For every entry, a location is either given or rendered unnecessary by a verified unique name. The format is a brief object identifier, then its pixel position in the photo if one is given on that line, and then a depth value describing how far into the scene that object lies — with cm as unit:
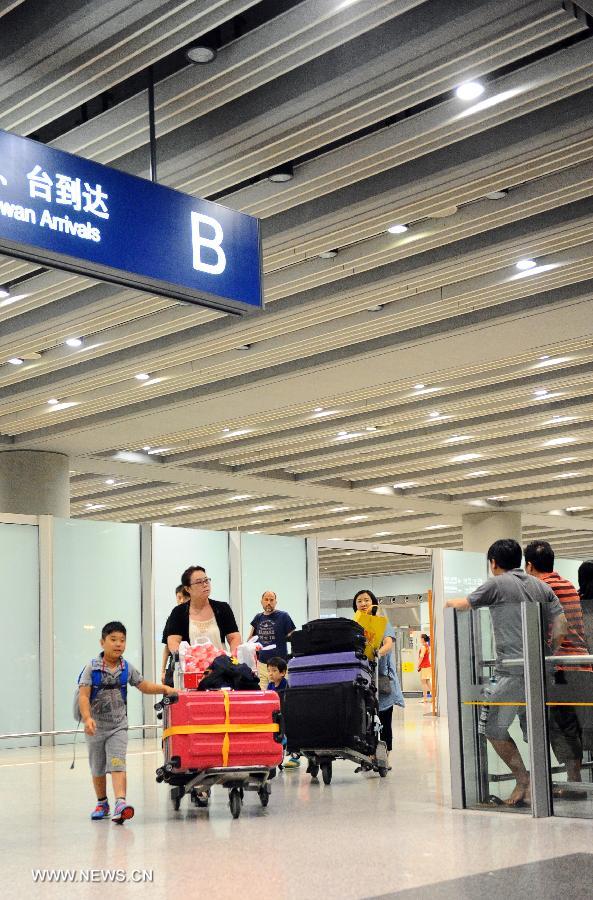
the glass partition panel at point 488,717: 687
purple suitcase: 877
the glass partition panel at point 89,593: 1548
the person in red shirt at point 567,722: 672
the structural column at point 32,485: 1664
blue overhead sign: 543
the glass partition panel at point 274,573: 1698
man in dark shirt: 1066
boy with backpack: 711
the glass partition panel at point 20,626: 1485
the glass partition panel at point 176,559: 1639
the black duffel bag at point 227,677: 759
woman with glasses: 802
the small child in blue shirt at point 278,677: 1046
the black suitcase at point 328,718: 862
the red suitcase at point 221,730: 713
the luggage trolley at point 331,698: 864
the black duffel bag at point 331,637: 892
